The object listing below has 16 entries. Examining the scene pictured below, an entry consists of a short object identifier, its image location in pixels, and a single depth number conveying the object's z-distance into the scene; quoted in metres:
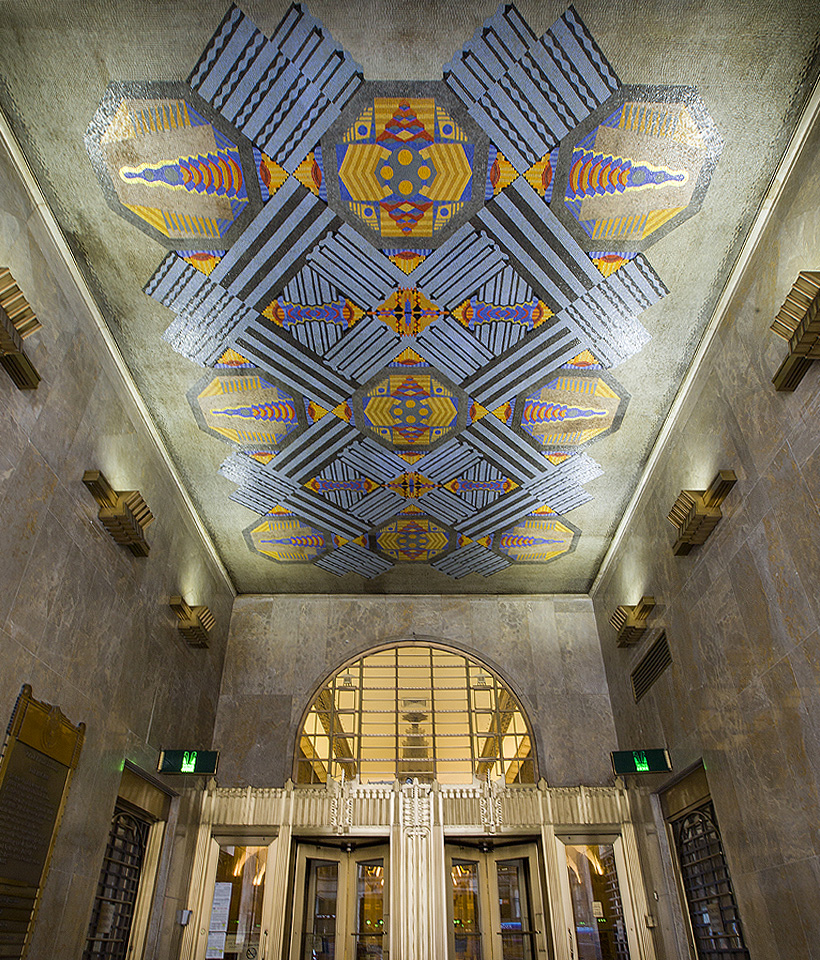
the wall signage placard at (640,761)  6.52
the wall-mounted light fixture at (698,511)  5.17
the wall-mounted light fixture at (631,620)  7.03
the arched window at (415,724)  8.59
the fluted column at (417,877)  7.27
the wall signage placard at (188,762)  6.83
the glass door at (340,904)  7.62
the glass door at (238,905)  7.20
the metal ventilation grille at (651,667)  6.82
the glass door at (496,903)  7.61
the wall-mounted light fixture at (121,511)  5.28
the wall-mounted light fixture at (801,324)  3.74
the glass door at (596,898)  7.24
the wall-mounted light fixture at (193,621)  7.19
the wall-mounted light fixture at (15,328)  3.84
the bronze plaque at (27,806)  4.20
